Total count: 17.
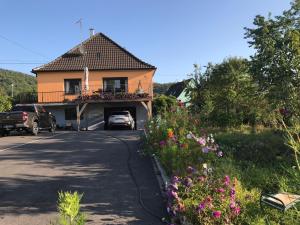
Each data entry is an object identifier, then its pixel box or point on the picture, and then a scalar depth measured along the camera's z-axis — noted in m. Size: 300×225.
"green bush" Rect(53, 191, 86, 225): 1.95
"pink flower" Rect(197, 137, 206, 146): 4.32
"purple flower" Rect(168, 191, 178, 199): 3.25
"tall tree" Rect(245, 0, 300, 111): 8.57
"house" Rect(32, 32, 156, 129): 20.50
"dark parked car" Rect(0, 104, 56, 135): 11.96
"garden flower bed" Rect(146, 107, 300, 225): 3.00
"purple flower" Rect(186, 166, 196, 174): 3.56
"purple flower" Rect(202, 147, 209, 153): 4.12
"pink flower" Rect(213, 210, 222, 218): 2.85
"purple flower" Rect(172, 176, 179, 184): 3.44
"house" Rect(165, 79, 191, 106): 28.91
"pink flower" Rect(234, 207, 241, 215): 2.97
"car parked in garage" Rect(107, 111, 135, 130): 17.39
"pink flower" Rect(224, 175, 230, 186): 3.21
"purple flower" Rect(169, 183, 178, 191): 3.35
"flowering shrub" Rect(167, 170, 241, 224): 2.98
